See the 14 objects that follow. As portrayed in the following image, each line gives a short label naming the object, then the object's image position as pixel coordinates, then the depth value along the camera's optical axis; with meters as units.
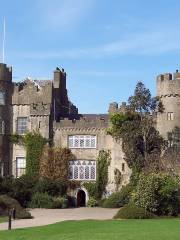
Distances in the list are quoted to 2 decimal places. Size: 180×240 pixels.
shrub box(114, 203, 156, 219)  42.31
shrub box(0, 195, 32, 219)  44.70
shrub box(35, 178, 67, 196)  58.28
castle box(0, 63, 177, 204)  60.06
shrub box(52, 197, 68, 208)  57.34
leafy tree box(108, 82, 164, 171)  57.94
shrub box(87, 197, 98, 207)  59.40
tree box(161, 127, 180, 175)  53.79
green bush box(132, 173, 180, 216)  44.72
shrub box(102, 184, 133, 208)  55.59
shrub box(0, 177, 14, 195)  57.28
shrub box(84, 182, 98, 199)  60.16
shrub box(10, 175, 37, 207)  57.22
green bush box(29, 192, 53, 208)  57.38
